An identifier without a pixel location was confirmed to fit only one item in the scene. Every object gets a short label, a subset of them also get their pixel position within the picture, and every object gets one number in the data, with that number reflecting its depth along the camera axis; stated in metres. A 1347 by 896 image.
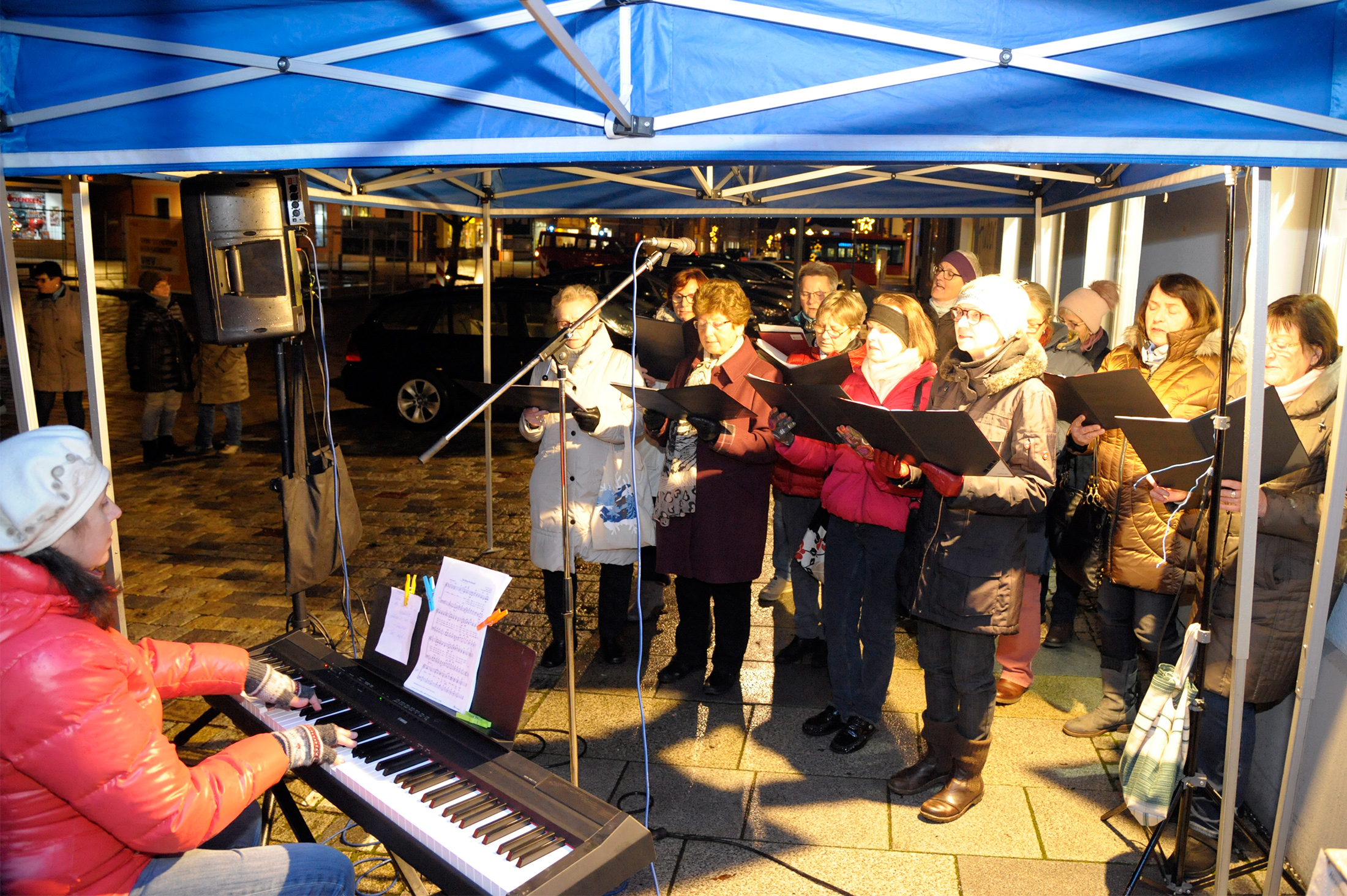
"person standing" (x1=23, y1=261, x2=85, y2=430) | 8.38
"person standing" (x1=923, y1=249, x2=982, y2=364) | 5.73
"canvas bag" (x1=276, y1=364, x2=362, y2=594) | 3.92
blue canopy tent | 2.47
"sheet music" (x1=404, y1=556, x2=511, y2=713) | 2.48
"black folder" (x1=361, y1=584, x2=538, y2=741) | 2.42
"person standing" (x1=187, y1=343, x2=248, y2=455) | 8.73
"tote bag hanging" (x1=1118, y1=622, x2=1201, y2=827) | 3.02
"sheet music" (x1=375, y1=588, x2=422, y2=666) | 2.74
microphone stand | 2.65
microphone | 2.96
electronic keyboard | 2.08
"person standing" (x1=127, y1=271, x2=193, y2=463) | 8.51
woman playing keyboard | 1.92
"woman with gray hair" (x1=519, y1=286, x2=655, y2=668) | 4.40
